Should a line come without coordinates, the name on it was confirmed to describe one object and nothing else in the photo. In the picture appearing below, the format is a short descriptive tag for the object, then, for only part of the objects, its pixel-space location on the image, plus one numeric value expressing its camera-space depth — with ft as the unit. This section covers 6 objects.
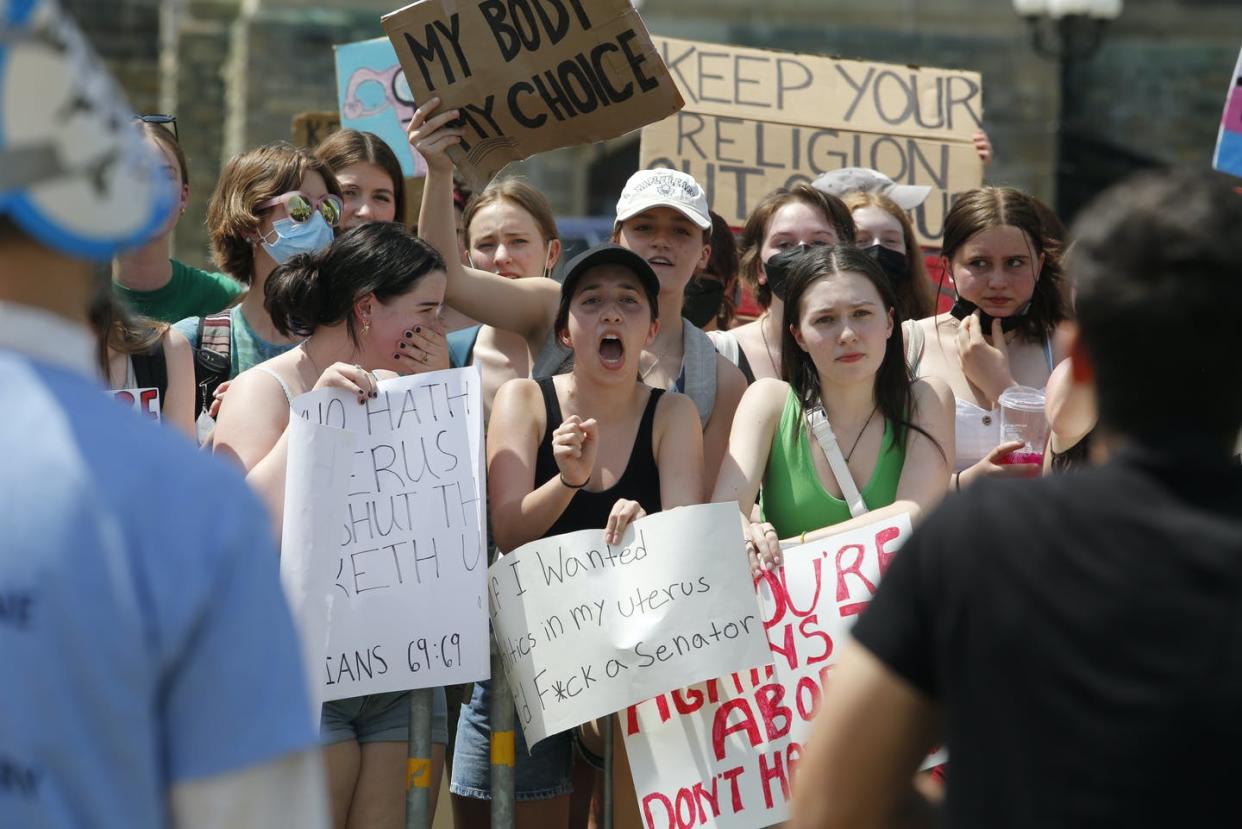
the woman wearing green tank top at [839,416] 28.73
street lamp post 85.20
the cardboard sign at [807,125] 44.27
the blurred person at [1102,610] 11.39
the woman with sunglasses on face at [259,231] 31.12
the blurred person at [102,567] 10.39
